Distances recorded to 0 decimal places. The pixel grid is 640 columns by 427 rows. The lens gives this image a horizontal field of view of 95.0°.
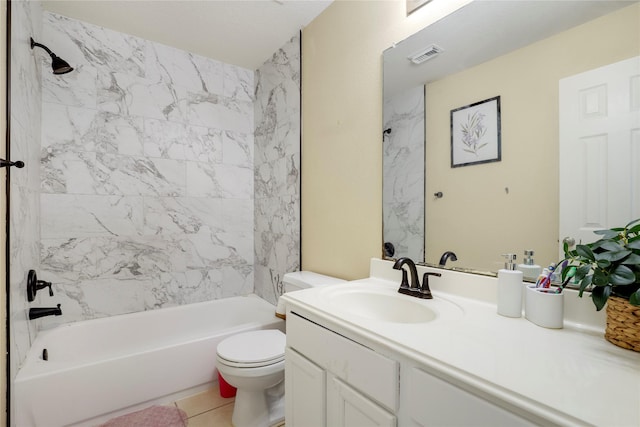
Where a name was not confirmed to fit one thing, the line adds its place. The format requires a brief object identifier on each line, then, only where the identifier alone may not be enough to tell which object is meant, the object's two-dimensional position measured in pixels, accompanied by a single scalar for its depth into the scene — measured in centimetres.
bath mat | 165
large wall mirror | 88
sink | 116
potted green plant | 69
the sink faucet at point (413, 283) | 120
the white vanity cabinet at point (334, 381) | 80
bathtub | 149
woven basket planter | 70
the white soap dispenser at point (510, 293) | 96
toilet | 154
